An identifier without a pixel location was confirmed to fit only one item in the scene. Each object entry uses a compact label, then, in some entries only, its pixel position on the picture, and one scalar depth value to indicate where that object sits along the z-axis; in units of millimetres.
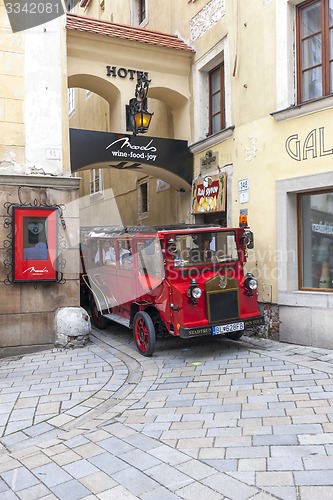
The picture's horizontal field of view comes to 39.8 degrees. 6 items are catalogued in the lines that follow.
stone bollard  7973
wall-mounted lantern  9875
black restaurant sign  9766
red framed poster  7809
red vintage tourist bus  6883
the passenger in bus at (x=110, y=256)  9045
